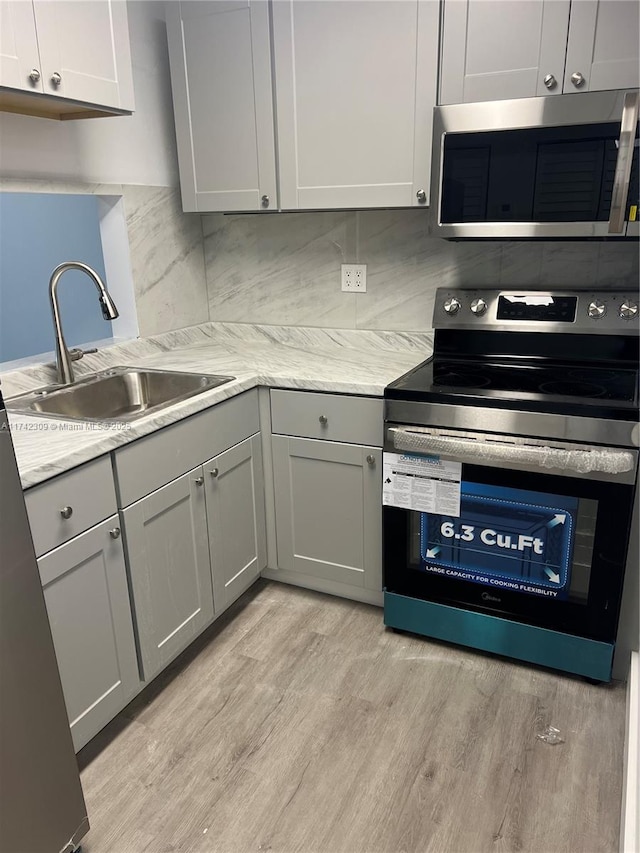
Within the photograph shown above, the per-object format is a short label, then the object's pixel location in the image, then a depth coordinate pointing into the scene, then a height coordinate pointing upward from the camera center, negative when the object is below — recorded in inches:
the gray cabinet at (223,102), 86.5 +18.8
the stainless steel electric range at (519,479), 69.7 -27.5
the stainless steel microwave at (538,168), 68.7 +7.0
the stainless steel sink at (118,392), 79.8 -19.6
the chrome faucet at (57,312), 76.0 -8.3
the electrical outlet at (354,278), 101.3 -6.6
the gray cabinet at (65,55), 63.1 +19.4
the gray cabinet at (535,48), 68.1 +19.9
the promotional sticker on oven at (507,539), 72.8 -35.6
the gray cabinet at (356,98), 78.3 +17.2
